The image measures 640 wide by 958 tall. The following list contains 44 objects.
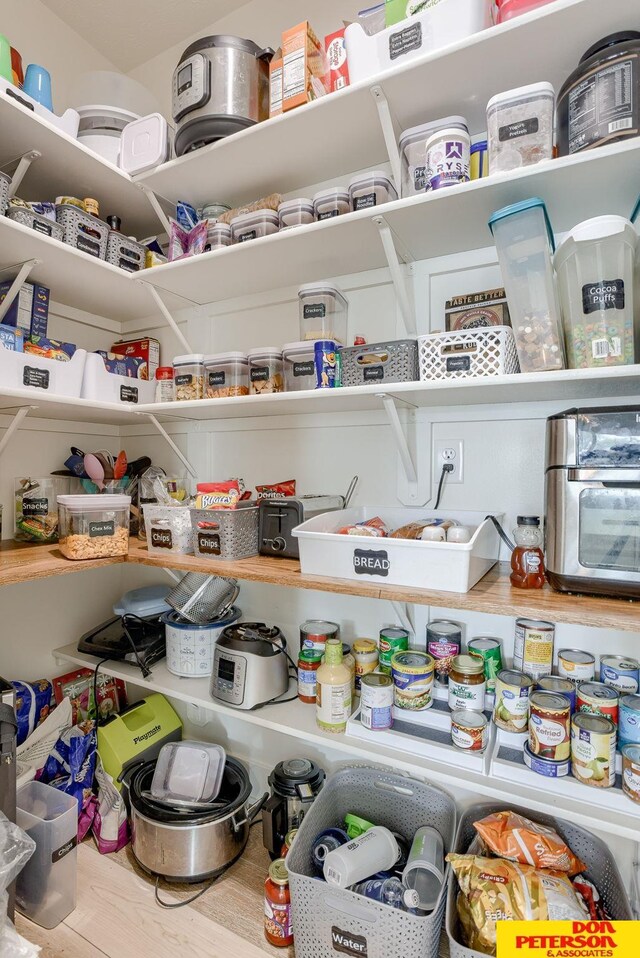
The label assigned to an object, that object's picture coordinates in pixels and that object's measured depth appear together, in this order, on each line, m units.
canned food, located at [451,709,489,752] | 1.08
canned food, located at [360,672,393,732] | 1.17
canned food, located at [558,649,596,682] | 1.11
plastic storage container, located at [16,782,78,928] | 1.22
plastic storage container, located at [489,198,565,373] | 0.93
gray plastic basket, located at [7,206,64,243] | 1.25
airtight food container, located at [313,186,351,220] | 1.23
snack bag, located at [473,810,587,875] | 1.06
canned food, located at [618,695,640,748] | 0.98
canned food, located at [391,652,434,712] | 1.18
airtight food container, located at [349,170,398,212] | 1.17
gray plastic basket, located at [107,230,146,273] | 1.51
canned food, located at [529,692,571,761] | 0.99
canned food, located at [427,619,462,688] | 1.24
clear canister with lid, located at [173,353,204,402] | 1.48
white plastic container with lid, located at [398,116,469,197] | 1.10
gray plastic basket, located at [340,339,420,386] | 1.12
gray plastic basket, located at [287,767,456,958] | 1.00
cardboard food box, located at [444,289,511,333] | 1.11
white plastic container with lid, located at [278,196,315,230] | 1.29
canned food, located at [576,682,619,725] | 1.00
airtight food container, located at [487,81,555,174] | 0.92
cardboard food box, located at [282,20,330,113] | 1.21
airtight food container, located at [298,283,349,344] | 1.28
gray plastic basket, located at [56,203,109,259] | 1.38
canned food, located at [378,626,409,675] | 1.29
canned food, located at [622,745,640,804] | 0.92
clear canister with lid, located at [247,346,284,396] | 1.34
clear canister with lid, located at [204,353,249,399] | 1.42
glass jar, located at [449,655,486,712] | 1.13
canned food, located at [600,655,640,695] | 1.07
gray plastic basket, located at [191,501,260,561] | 1.28
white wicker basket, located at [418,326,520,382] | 1.00
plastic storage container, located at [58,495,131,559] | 1.33
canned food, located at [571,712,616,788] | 0.95
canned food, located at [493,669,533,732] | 1.07
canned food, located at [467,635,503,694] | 1.19
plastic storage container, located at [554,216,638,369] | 0.87
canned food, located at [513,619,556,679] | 1.13
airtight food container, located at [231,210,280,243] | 1.34
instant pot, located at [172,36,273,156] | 1.29
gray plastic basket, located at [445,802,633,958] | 1.02
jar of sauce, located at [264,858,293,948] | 1.18
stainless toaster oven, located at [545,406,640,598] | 0.88
